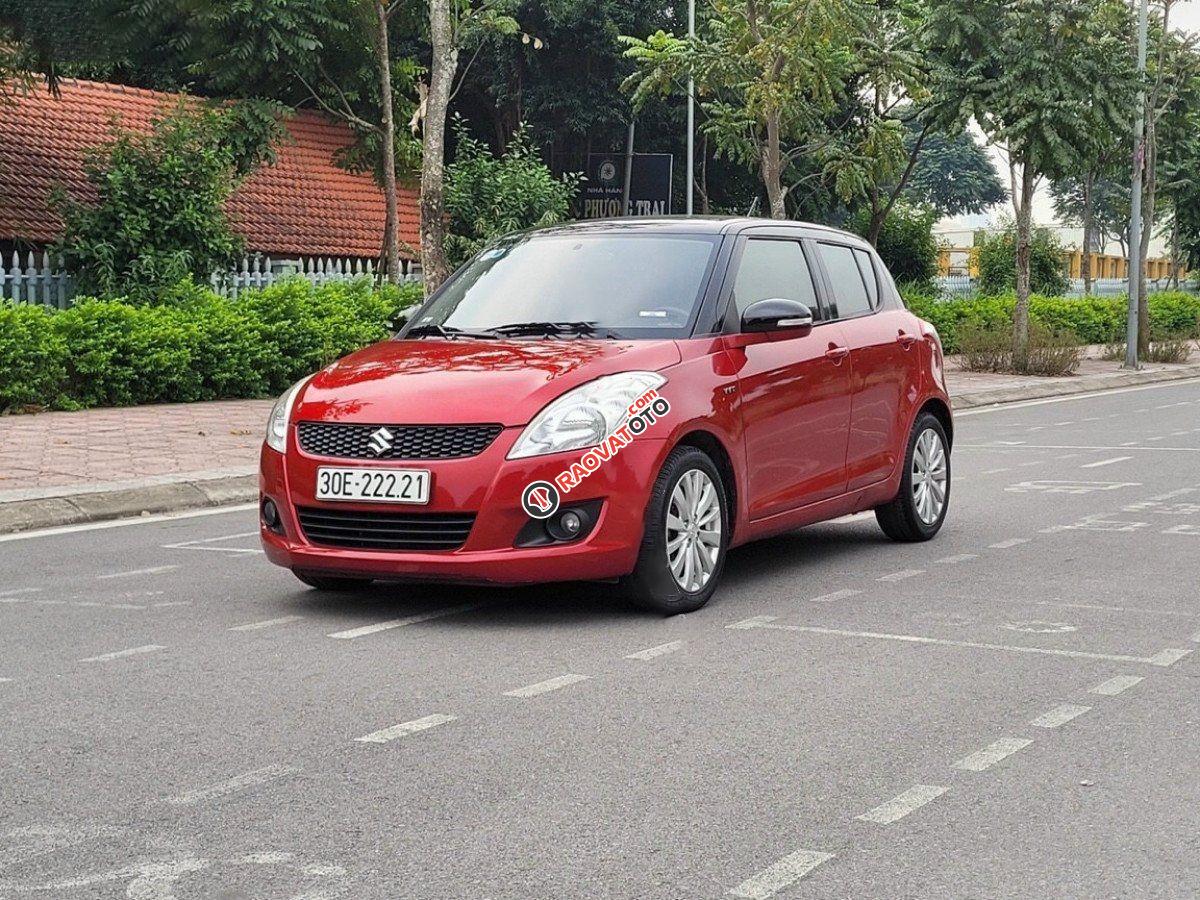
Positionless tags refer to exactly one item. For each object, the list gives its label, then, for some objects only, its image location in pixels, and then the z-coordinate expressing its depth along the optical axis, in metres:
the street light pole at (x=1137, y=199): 30.30
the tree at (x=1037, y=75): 28.66
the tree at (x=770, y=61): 24.34
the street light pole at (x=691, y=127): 39.97
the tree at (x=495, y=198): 32.75
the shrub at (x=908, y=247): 43.81
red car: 7.28
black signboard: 45.47
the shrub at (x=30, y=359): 16.70
